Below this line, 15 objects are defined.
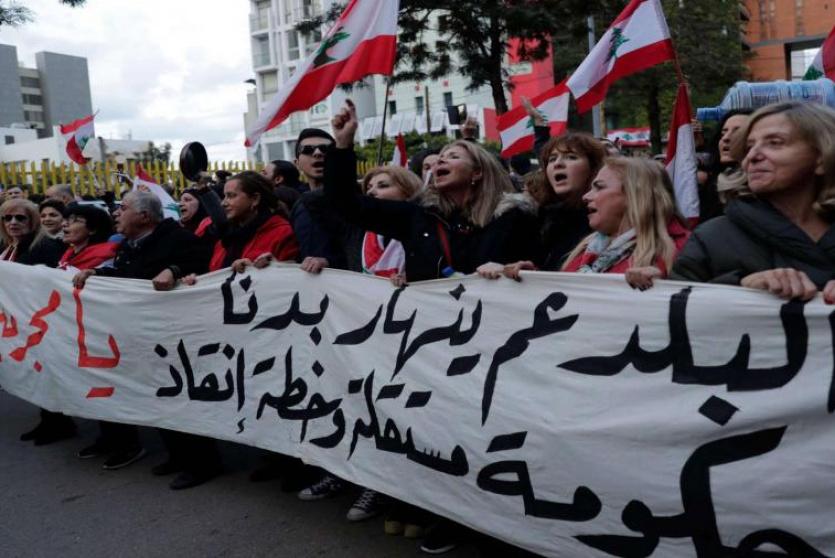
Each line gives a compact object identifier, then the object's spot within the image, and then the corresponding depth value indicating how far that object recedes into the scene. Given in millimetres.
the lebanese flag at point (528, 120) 6699
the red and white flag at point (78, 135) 10234
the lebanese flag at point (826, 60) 5234
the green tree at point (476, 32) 10047
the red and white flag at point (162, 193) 8055
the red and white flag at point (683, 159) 3703
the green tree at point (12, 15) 10547
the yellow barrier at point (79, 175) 11766
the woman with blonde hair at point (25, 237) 5785
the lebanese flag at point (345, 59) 4473
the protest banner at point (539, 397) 2295
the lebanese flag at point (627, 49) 4375
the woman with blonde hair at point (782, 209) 2383
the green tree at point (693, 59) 25328
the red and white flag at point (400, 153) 7129
